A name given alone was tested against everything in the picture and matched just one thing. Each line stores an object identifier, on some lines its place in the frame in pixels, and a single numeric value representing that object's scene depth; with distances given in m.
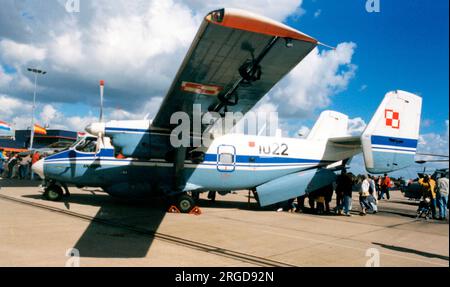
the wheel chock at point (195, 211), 12.14
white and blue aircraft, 5.84
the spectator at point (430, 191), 13.65
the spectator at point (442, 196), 13.47
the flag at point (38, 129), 28.49
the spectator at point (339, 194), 13.81
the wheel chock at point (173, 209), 12.16
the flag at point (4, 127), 24.64
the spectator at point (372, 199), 14.98
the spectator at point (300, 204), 14.61
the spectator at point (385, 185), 24.08
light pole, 31.72
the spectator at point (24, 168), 24.27
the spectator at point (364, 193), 14.22
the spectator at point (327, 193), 14.02
